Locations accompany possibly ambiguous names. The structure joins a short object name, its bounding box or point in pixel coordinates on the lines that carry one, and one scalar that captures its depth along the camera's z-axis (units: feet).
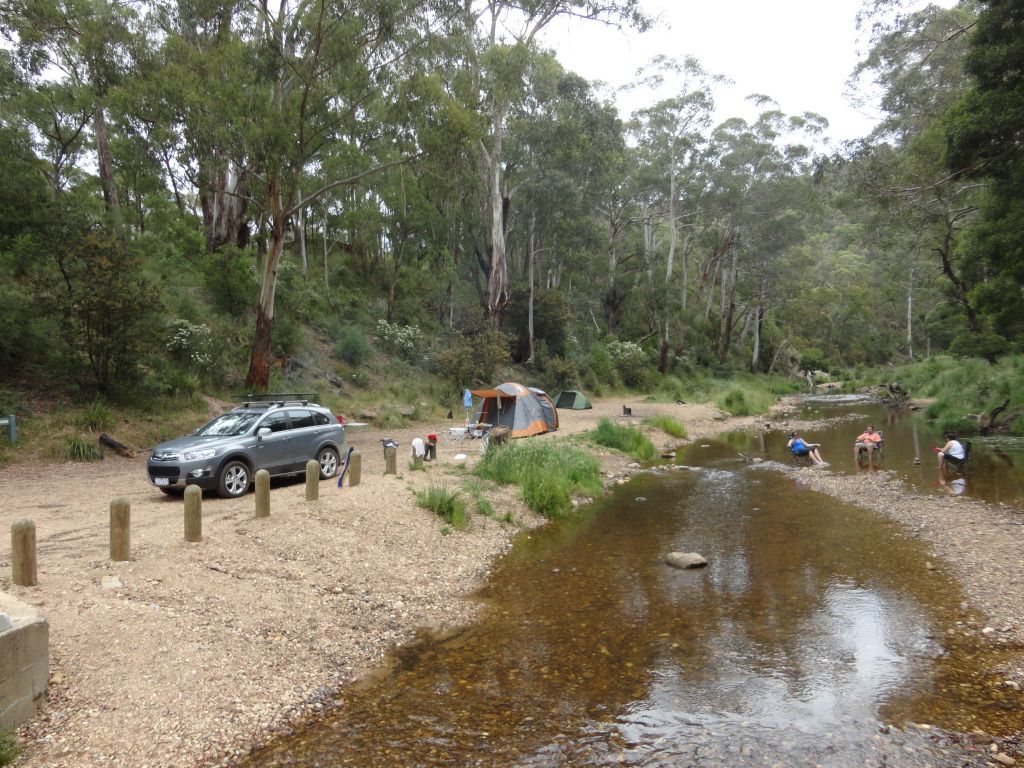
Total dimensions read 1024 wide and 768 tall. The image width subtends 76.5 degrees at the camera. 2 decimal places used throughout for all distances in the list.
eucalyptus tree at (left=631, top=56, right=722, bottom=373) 139.64
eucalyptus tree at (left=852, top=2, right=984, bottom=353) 74.33
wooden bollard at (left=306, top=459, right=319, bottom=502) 32.58
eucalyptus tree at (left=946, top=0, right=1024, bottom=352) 45.96
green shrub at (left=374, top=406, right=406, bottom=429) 73.92
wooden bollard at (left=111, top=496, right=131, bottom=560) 22.59
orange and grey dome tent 69.41
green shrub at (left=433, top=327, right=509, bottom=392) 94.63
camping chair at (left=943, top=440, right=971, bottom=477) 49.60
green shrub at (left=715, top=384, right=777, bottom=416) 106.01
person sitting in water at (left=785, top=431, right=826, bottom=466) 58.54
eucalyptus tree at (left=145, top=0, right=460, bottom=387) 59.21
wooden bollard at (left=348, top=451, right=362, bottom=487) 36.68
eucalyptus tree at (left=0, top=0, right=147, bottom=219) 60.34
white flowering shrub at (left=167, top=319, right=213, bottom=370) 65.92
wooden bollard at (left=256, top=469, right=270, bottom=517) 28.68
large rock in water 29.84
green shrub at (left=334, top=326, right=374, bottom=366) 89.71
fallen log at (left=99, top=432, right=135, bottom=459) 49.31
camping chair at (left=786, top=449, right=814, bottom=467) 58.06
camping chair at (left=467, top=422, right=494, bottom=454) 62.79
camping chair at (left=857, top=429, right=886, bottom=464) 57.82
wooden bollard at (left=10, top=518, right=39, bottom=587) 19.77
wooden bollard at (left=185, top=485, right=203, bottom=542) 25.07
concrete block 14.25
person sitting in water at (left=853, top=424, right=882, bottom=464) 56.90
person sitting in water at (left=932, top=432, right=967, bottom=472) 48.65
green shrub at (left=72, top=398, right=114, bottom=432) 50.57
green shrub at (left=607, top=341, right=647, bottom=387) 131.64
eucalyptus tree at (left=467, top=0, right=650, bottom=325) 78.64
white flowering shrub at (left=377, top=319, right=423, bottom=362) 98.48
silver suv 33.83
